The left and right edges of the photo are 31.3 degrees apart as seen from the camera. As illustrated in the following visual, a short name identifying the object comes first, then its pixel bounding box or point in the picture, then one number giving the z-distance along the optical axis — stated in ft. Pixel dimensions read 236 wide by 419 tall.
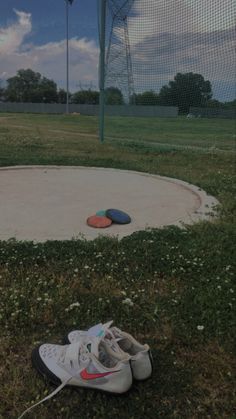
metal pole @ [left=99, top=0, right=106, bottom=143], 32.14
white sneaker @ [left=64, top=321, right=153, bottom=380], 5.57
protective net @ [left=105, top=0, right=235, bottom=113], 28.89
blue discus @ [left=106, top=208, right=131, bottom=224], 12.25
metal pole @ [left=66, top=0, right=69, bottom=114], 136.65
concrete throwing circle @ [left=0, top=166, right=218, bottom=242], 11.76
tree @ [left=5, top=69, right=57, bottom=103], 238.27
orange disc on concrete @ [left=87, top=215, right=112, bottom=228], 11.91
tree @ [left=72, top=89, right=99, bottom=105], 203.92
